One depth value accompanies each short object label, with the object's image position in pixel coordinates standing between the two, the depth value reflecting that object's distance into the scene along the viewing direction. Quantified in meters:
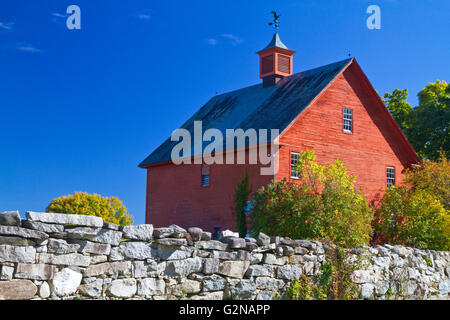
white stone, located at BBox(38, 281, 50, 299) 9.46
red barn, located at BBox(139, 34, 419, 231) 23.77
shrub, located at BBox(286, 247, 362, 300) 12.79
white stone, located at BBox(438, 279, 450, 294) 16.66
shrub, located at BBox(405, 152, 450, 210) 24.39
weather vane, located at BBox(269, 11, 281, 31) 31.80
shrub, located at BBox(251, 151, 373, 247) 17.67
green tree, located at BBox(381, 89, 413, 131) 38.47
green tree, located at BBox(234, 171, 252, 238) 23.30
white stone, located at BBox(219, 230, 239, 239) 12.07
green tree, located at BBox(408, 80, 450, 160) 33.69
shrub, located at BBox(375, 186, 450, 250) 20.50
